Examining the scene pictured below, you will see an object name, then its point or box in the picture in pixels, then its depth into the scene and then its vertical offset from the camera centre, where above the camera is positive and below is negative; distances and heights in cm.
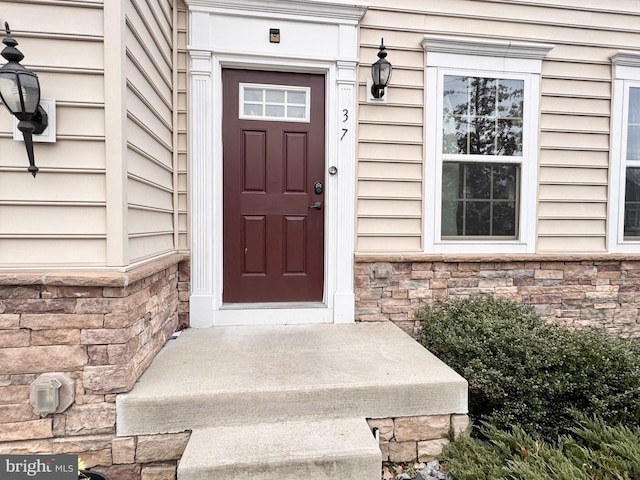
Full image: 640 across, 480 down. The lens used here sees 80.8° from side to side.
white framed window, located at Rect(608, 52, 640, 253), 346 +67
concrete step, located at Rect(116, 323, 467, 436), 188 -85
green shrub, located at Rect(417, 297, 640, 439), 215 -88
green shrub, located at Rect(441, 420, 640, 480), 168 -110
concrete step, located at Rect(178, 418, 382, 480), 163 -104
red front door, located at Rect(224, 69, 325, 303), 303 +33
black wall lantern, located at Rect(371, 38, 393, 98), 294 +122
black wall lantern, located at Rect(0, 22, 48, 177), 165 +59
